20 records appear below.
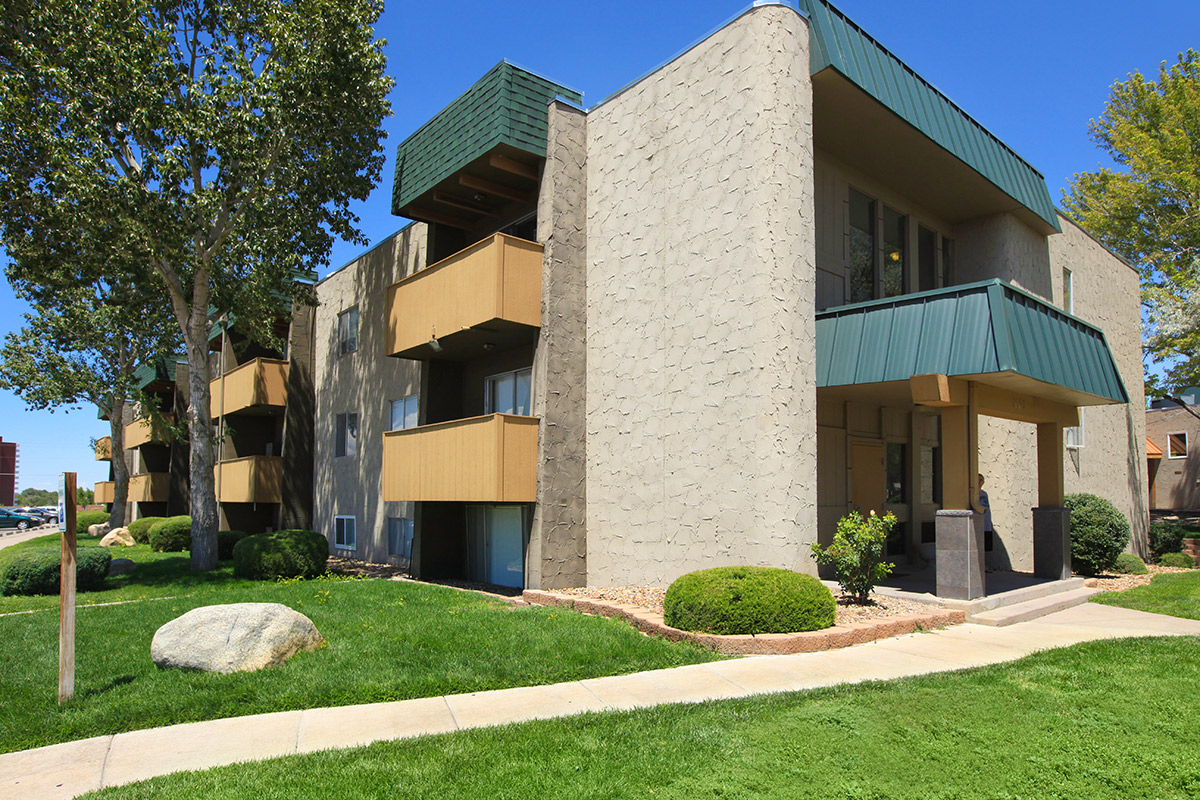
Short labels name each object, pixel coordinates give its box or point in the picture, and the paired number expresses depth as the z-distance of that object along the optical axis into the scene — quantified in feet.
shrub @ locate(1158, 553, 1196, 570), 65.21
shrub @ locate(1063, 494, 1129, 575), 52.37
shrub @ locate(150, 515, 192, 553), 86.22
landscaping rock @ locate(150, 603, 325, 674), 26.43
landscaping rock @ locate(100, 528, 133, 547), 101.96
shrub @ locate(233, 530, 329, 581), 54.39
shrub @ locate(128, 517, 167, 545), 99.91
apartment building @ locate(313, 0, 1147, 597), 37.78
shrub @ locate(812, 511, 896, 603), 35.45
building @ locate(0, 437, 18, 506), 328.49
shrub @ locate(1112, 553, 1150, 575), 56.08
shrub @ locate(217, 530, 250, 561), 74.13
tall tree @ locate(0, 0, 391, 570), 52.01
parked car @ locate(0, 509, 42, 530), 199.21
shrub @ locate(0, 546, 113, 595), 50.31
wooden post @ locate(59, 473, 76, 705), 23.57
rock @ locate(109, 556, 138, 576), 61.67
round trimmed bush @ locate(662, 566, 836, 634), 30.22
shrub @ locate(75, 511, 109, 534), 139.31
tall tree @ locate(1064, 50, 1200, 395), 82.84
